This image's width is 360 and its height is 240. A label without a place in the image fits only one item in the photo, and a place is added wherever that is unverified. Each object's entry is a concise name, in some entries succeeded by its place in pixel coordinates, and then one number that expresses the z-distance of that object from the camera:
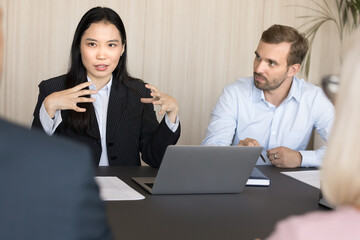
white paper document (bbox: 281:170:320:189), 2.78
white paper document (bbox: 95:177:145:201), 2.19
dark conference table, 1.82
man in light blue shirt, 3.77
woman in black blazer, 3.18
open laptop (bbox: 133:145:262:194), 2.24
